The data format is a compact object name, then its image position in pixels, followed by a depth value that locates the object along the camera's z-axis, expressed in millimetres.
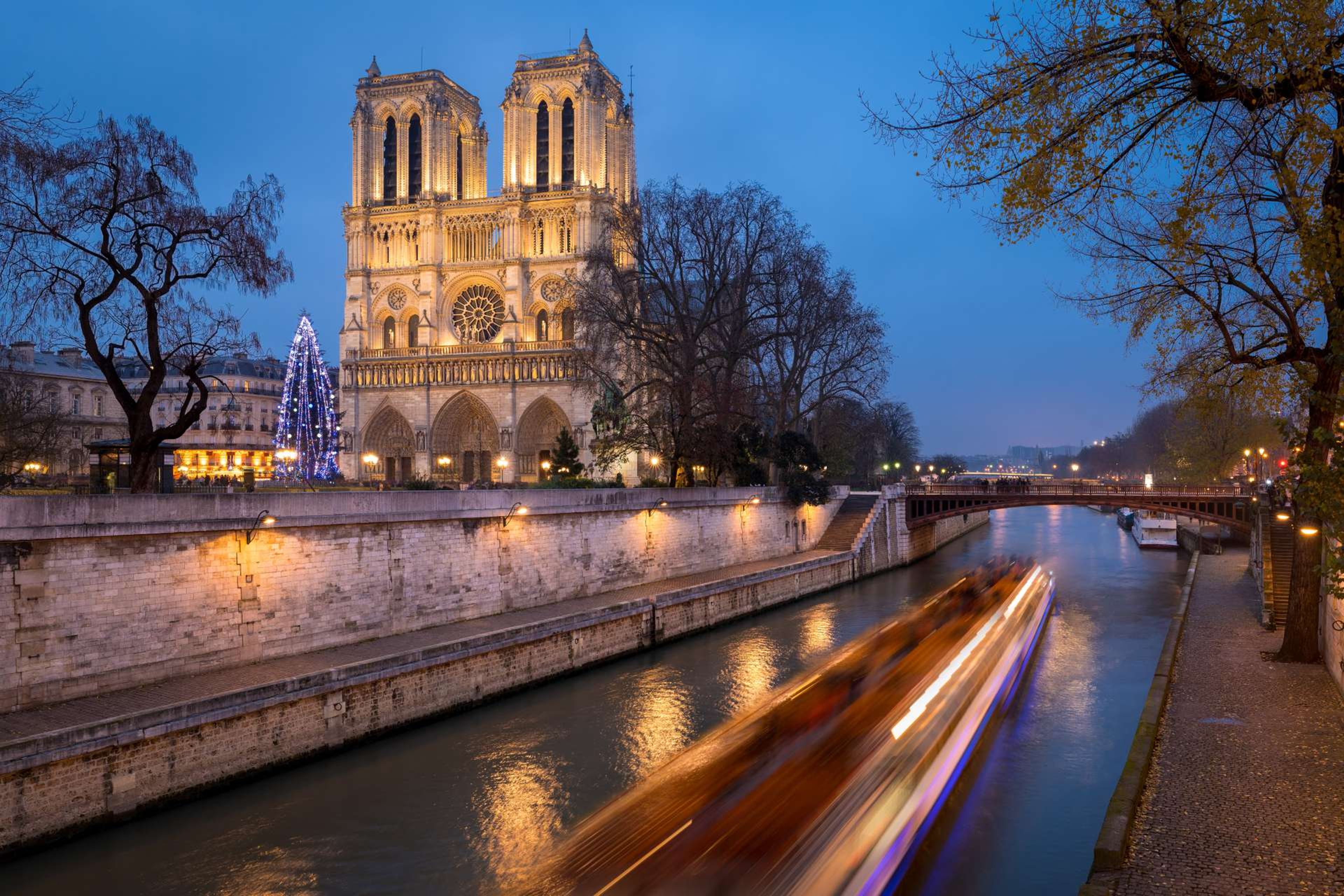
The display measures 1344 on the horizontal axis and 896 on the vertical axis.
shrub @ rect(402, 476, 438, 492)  29484
